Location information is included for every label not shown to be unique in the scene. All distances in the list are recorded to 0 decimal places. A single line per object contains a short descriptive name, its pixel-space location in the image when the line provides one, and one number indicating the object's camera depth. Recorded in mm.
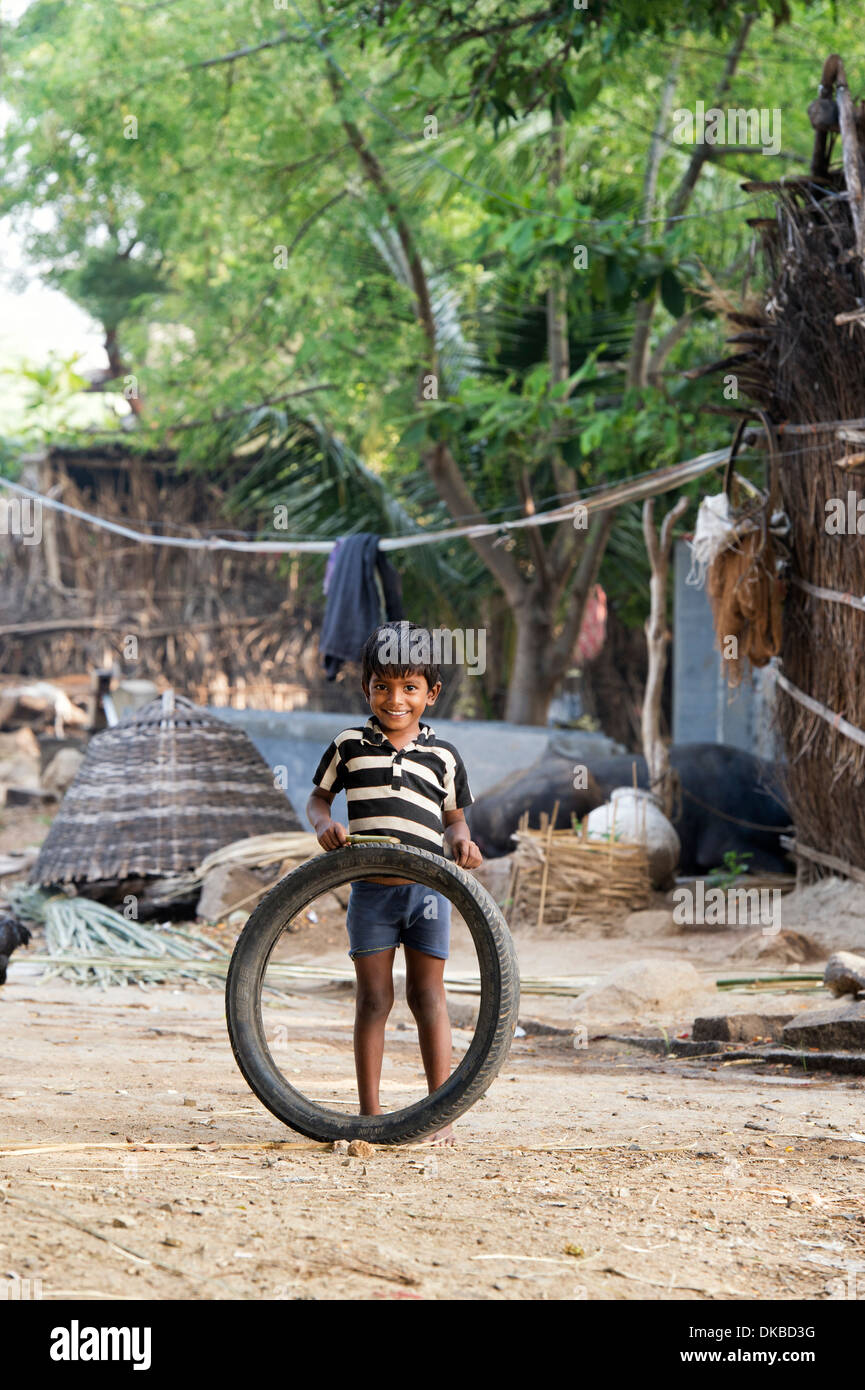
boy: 2934
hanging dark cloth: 7785
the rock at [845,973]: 4359
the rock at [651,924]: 6699
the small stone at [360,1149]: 2643
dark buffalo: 8008
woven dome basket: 7414
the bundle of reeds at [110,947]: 5805
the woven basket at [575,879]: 7016
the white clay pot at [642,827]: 7277
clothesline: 6465
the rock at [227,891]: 7055
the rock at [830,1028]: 3879
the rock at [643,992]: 4840
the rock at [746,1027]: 4242
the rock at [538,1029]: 4703
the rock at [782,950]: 5605
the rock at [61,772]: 12336
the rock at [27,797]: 12086
